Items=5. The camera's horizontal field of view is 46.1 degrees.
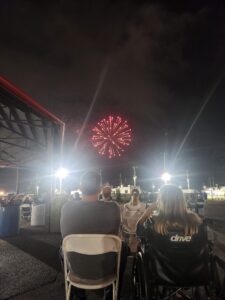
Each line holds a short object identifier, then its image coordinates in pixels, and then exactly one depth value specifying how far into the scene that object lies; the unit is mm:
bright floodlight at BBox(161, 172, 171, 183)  25353
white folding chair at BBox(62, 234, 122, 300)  2566
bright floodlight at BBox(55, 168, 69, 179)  14109
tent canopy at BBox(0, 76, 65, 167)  8961
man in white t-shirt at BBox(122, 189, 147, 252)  6332
